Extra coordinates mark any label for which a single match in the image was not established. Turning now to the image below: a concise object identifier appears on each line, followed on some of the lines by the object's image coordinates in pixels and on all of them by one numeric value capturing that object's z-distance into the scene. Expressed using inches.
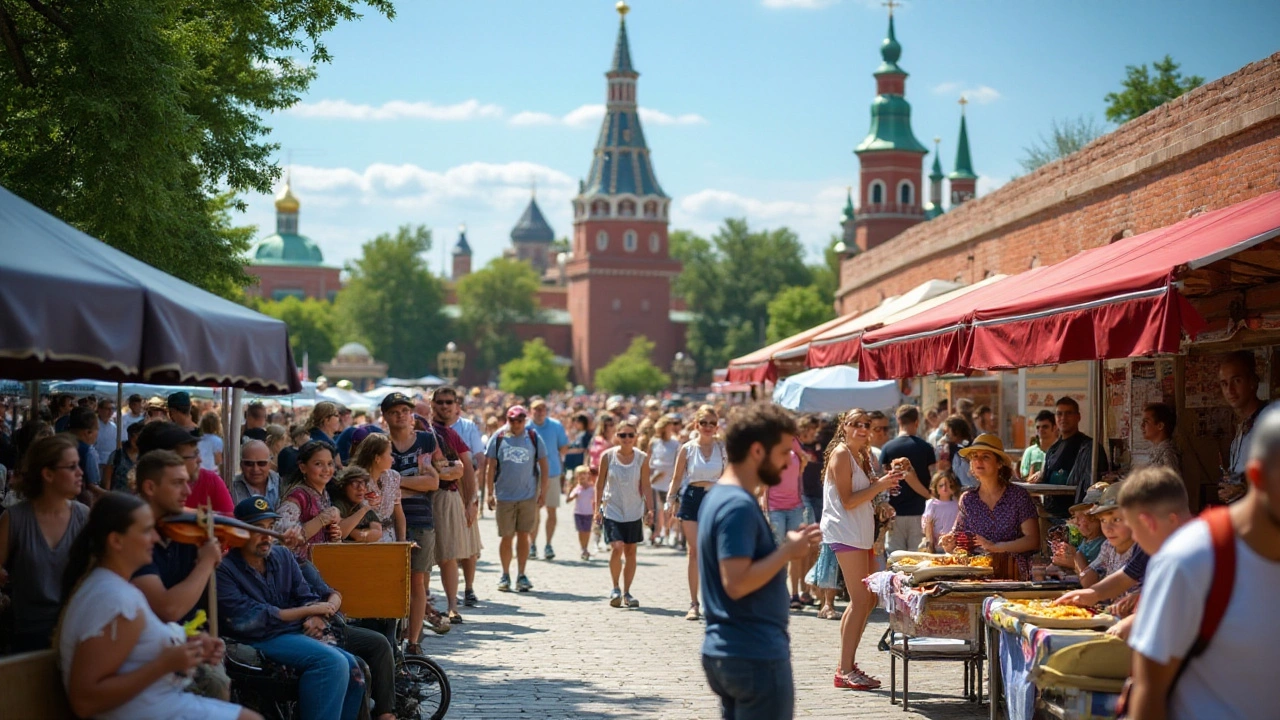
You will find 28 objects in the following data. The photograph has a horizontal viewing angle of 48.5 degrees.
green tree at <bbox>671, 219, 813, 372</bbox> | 4630.9
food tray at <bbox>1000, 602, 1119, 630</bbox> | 244.4
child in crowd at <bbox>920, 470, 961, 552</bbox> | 429.7
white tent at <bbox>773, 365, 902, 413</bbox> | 753.6
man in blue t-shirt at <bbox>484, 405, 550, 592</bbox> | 567.2
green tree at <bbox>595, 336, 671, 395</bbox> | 4170.8
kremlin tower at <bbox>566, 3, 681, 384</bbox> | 4335.6
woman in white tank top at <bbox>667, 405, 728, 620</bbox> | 488.1
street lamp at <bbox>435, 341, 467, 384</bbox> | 2849.4
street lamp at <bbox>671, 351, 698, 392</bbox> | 3922.2
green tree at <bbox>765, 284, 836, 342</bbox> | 4138.8
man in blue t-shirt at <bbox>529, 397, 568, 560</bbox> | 644.7
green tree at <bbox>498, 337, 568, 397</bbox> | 4370.1
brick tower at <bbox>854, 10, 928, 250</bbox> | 3029.0
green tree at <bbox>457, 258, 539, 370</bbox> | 4869.6
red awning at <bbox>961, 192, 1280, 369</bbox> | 269.4
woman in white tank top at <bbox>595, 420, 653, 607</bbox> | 532.1
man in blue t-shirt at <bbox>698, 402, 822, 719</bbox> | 192.4
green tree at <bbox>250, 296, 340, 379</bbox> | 5022.1
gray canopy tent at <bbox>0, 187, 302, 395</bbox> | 205.5
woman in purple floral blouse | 336.8
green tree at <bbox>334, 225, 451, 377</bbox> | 4832.7
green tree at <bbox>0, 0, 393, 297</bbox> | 427.2
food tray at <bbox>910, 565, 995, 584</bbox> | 320.8
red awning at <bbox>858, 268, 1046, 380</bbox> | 390.9
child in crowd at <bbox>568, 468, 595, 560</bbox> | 742.5
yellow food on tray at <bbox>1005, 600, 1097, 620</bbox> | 252.5
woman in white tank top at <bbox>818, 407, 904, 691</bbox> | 358.0
